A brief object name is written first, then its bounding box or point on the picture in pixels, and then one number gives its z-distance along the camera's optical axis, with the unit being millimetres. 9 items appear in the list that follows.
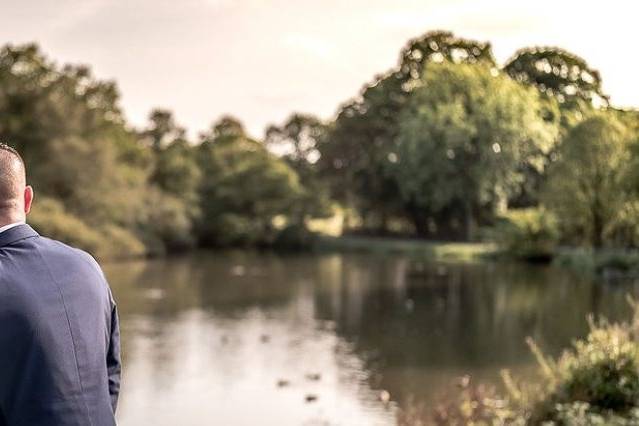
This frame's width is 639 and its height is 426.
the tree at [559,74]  25422
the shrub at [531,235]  35469
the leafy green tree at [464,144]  39531
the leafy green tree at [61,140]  37125
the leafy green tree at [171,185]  43000
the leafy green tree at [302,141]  54969
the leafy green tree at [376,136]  46938
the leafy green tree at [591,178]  29012
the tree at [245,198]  49438
